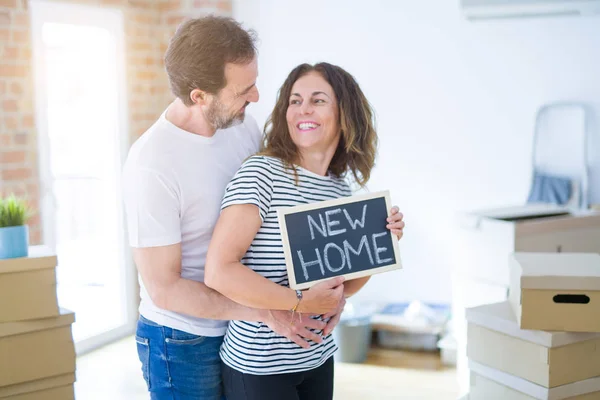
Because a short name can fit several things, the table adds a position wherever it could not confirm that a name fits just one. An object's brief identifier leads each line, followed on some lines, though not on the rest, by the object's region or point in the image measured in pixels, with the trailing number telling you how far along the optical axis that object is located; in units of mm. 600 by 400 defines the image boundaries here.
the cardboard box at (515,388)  1890
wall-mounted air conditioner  3160
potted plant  2248
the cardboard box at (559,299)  1862
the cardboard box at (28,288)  2225
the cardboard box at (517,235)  2852
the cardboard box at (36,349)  2236
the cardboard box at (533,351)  1871
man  1506
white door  3684
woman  1497
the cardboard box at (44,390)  2258
